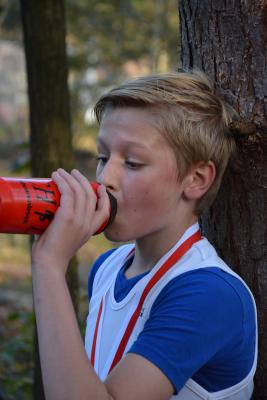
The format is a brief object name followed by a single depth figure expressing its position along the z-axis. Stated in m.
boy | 1.76
